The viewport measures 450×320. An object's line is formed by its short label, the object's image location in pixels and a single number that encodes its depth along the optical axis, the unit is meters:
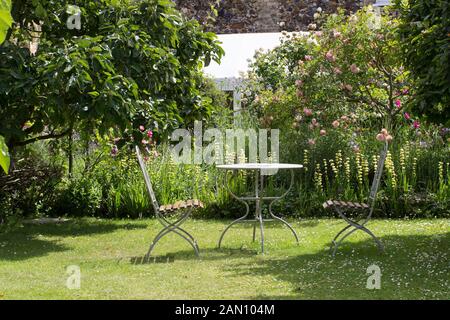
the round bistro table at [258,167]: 7.45
